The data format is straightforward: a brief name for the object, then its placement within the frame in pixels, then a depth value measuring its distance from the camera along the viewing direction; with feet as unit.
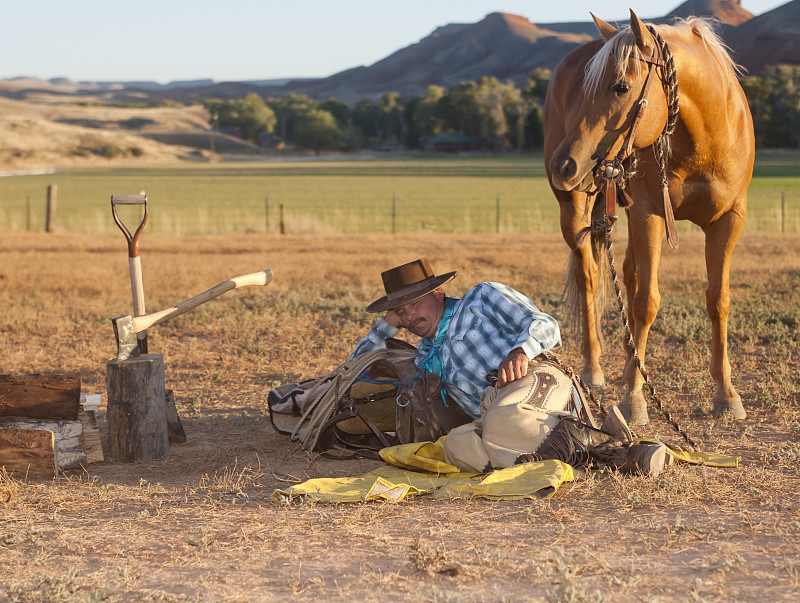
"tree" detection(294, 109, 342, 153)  469.57
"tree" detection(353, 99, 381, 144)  507.71
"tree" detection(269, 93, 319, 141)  564.71
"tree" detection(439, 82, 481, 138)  422.82
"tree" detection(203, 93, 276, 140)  577.43
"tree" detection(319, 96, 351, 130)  555.20
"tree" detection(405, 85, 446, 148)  449.89
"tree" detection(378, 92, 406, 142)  497.46
